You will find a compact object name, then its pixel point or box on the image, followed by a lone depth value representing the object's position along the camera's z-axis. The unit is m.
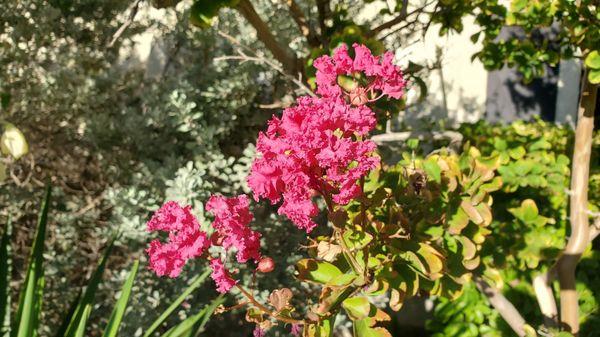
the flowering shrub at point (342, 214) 0.32
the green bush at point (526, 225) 0.75
